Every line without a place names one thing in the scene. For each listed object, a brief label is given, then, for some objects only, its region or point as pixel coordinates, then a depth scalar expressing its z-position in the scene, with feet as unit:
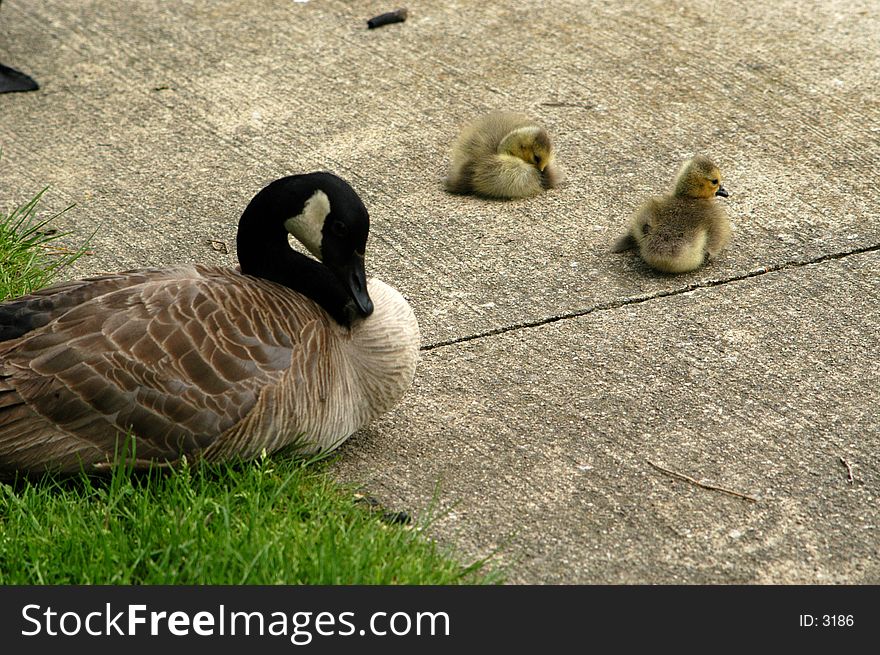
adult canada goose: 23.00
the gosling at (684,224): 31.73
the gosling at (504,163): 35.78
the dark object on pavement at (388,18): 46.96
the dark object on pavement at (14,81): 42.93
